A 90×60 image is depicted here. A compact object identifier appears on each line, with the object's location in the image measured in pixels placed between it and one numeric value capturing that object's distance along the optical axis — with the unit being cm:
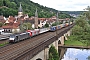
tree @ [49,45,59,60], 3896
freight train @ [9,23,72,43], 4107
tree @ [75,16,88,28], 7505
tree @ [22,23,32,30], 8606
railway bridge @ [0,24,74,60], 2522
